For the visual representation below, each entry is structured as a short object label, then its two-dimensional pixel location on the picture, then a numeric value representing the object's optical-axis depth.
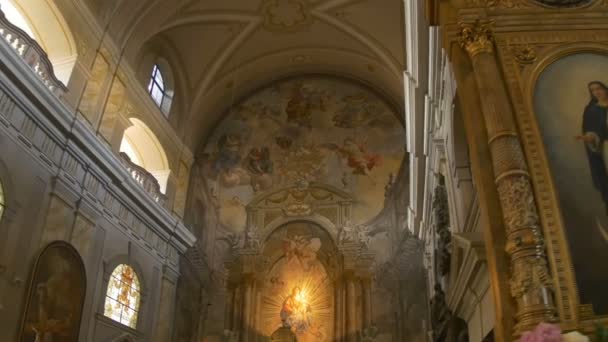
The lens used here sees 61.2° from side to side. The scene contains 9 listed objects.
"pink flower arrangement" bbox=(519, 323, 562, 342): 2.85
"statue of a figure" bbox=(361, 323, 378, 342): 16.66
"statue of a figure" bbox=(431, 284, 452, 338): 8.45
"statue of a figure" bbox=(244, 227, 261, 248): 18.88
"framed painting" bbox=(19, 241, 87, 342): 9.44
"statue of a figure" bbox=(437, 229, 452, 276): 8.41
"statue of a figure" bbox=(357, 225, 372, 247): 18.52
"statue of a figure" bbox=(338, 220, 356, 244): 18.62
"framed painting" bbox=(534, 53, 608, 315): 4.32
